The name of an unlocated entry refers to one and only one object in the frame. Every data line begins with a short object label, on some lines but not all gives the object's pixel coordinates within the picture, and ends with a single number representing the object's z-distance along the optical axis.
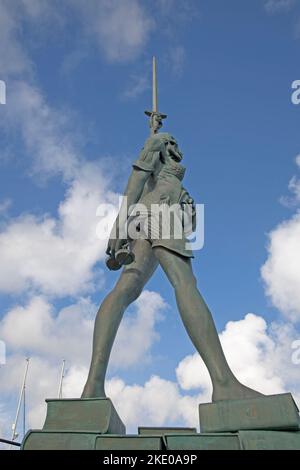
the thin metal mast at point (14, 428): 39.36
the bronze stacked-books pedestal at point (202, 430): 4.32
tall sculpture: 4.39
